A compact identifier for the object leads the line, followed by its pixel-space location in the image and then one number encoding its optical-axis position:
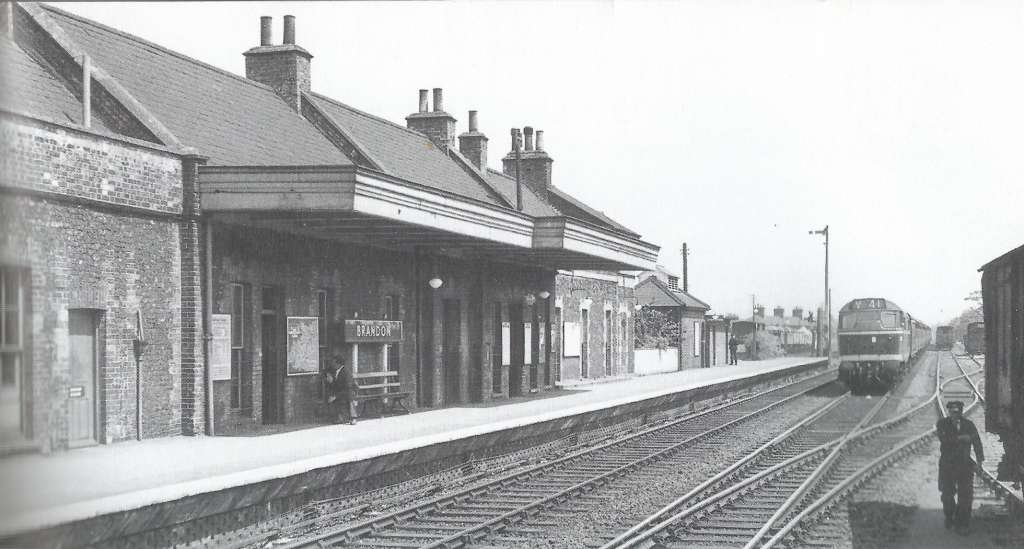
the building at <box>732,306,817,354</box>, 78.69
